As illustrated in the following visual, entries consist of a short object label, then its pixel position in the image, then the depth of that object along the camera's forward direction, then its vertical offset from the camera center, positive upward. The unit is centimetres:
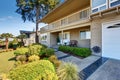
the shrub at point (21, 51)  667 -140
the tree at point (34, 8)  1341 +773
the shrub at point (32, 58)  504 -171
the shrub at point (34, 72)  249 -150
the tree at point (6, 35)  1149 +84
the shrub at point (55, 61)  429 -179
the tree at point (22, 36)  1363 +80
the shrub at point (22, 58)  556 -192
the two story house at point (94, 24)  457 +158
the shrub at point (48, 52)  606 -142
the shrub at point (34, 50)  602 -117
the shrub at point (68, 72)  310 -189
